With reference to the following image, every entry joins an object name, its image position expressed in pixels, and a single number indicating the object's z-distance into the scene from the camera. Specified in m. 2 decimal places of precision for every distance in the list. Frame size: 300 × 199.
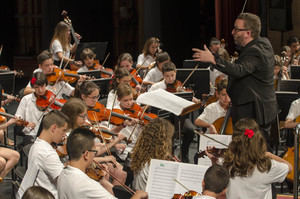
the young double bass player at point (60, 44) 12.83
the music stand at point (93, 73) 11.37
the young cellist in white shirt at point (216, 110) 8.44
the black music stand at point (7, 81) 9.74
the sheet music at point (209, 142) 6.52
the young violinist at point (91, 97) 8.44
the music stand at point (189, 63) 11.97
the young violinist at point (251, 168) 5.66
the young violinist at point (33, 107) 8.57
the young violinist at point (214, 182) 4.79
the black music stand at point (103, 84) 10.37
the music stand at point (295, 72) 10.75
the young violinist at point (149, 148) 6.14
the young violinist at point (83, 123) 6.68
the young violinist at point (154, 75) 11.60
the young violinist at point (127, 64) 11.93
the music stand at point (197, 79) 10.52
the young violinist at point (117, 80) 9.24
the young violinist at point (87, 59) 12.47
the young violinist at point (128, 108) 8.27
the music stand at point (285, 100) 8.41
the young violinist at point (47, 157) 5.89
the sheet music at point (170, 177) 5.45
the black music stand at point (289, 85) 9.23
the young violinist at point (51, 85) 10.22
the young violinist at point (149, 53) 13.13
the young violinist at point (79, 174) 4.91
